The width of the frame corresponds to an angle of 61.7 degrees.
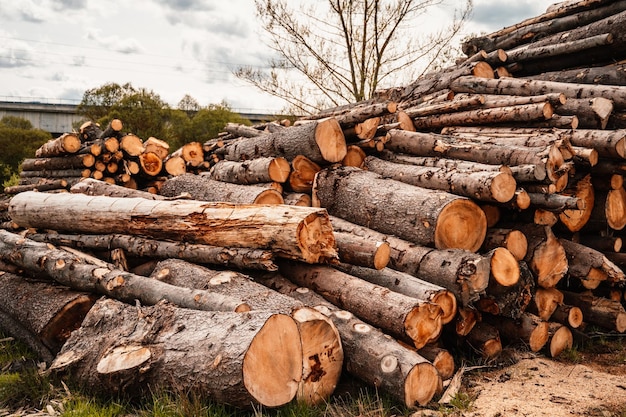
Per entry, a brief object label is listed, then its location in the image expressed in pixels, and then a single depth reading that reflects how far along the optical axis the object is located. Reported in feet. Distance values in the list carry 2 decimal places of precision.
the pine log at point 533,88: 21.20
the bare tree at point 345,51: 51.44
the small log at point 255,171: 20.74
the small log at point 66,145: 31.89
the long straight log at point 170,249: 14.79
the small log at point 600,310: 17.46
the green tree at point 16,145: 67.87
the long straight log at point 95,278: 13.10
